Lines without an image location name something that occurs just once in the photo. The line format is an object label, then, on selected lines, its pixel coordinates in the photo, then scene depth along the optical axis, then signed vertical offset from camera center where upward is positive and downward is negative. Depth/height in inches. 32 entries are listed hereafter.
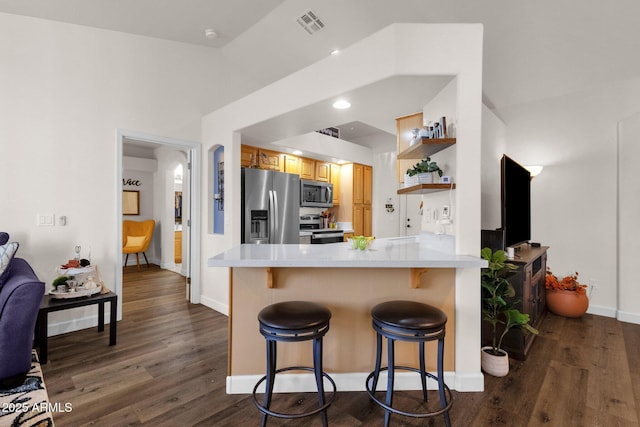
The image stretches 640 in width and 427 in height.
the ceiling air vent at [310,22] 124.0 +80.4
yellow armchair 242.5 -20.4
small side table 93.2 -32.6
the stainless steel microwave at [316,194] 192.6 +12.3
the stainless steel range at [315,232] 189.2 -13.0
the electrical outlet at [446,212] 86.6 +0.2
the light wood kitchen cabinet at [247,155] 157.5 +30.1
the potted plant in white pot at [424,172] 88.1 +12.1
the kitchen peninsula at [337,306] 79.8 -25.0
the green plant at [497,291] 84.5 -22.7
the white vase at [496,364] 86.0 -43.5
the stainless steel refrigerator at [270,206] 146.3 +2.9
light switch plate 112.7 -3.4
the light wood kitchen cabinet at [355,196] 227.0 +12.6
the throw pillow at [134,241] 243.4 -24.4
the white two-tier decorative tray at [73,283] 104.0 -26.1
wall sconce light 148.1 +21.7
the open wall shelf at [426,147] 81.7 +19.2
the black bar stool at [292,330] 61.2 -24.4
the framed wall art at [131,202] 256.2 +8.1
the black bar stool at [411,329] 61.2 -24.1
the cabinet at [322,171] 210.4 +29.3
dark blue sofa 72.9 -28.1
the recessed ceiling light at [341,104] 98.3 +36.2
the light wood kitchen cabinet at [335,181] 226.4 +23.4
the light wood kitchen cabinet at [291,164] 184.9 +30.1
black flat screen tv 109.7 +4.4
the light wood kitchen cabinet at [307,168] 197.8 +29.5
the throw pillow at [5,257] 85.1 -13.3
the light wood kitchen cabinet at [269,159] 166.2 +30.0
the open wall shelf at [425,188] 83.9 +7.2
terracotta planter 131.6 -39.4
